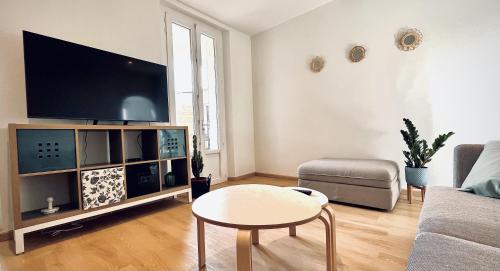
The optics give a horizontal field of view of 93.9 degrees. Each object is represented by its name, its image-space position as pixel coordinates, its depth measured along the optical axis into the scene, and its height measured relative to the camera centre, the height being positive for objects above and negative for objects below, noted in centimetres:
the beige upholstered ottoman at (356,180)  215 -51
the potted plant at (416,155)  223 -29
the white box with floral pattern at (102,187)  182 -38
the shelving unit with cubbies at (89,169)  156 -25
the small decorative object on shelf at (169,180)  250 -46
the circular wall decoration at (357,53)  290 +95
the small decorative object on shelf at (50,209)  170 -50
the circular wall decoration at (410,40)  254 +96
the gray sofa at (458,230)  65 -38
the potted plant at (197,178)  280 -53
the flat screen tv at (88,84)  171 +49
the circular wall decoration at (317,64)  325 +94
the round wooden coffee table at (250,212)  99 -38
